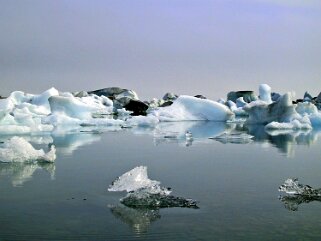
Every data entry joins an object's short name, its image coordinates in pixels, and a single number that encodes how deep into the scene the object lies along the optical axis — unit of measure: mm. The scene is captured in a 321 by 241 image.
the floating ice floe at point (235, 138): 9316
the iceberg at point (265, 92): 21344
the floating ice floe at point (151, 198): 3562
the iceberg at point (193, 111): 18266
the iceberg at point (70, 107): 16719
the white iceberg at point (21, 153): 5785
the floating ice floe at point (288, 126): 14039
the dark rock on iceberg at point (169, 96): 42384
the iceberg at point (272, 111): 15555
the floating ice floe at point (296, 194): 3703
